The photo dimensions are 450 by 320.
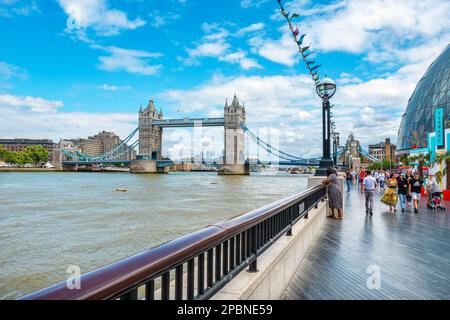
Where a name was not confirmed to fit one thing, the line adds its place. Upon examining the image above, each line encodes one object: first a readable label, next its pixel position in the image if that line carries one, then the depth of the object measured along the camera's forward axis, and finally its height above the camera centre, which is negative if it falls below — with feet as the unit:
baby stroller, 36.96 -4.27
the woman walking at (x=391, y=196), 34.68 -3.58
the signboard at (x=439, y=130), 56.40 +6.03
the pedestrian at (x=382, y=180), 73.38 -3.83
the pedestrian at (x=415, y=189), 35.12 -2.90
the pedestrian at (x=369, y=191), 32.17 -2.81
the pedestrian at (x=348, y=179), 62.11 -3.29
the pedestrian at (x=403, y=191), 36.38 -3.11
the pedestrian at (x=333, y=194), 27.45 -2.68
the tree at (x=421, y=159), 57.12 +0.64
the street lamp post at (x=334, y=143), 84.48 +5.23
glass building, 146.20 +28.16
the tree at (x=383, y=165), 254.68 -2.07
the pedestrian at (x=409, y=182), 38.20 -2.30
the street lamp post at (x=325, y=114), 32.45 +4.85
